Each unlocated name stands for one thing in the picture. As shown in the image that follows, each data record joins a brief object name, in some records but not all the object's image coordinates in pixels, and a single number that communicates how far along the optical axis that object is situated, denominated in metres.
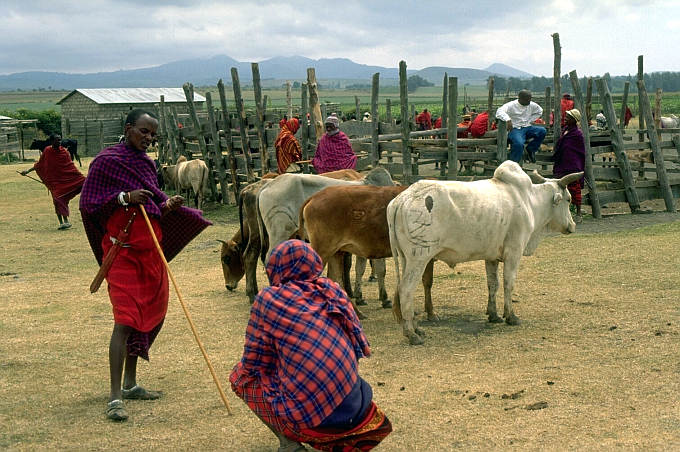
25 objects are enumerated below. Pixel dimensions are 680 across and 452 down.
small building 39.88
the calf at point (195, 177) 17.77
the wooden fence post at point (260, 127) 16.47
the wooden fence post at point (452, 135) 12.81
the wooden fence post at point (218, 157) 18.41
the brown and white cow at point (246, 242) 9.16
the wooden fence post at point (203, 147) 18.73
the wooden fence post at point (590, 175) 13.66
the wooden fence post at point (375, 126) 14.70
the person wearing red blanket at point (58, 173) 14.80
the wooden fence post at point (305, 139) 15.52
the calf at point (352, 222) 7.46
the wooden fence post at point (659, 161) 14.29
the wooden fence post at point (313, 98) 15.30
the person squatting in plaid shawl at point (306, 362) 3.97
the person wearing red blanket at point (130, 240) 5.29
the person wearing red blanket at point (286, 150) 14.34
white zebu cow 6.79
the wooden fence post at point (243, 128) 16.89
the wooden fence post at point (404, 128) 13.65
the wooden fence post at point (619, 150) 14.09
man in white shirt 13.46
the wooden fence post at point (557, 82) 14.41
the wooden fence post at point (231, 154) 17.98
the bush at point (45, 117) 47.84
